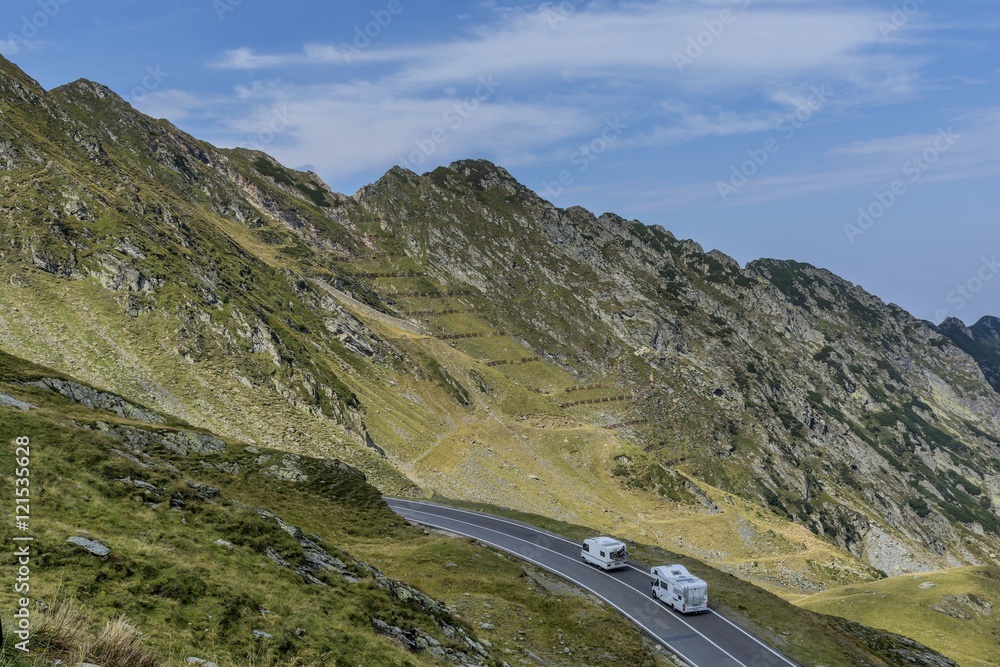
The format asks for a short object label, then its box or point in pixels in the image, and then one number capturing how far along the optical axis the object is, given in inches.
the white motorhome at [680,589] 1393.9
